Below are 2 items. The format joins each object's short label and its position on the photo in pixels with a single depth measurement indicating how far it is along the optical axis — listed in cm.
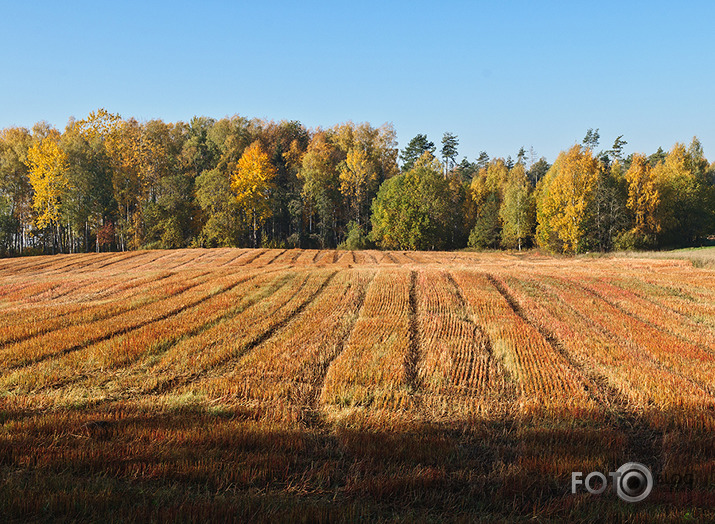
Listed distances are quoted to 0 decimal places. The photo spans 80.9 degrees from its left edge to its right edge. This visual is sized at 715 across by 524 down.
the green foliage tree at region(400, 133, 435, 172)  10131
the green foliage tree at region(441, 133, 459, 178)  10925
